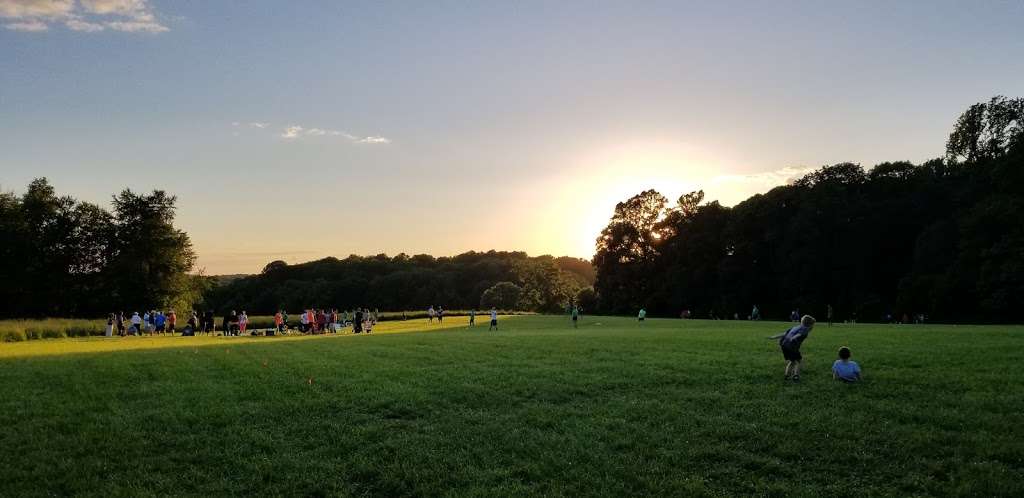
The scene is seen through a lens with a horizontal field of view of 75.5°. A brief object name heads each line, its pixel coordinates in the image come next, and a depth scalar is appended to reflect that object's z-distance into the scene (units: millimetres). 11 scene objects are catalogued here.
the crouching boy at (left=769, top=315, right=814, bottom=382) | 15773
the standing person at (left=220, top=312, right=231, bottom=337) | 44938
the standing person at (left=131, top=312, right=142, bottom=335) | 47356
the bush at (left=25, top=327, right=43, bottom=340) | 41438
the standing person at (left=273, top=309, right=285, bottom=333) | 47000
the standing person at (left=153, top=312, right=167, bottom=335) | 49594
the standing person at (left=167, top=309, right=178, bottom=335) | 48844
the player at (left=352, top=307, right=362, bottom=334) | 47625
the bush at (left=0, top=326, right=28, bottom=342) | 38622
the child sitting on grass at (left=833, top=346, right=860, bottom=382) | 15383
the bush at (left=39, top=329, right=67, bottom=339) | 42812
